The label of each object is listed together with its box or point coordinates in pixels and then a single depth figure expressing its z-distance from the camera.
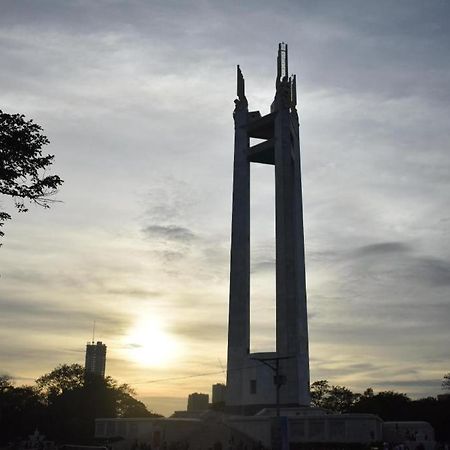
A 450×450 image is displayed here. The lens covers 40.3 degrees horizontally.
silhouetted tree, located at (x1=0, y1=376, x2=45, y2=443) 76.69
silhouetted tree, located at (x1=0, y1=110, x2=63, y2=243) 20.92
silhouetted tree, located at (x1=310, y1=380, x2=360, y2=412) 91.69
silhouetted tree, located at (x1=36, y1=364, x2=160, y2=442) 75.38
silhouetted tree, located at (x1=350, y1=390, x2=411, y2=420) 78.62
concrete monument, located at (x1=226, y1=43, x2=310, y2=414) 54.22
